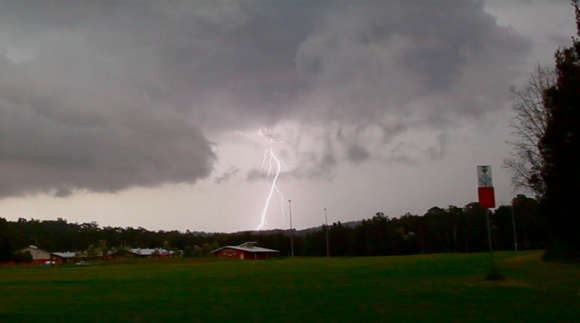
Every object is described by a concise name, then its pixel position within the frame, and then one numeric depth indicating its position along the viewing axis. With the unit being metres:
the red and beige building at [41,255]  123.03
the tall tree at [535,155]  39.53
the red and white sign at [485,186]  23.50
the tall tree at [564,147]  20.11
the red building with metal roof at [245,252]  121.86
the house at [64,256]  122.07
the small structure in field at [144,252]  131.27
